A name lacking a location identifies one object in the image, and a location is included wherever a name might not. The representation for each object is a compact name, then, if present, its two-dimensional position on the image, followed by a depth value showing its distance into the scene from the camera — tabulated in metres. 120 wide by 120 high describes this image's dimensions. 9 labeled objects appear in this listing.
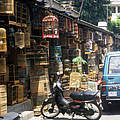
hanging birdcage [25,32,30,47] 10.43
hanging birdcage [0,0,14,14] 8.48
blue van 10.16
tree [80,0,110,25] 38.11
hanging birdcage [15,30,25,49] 9.69
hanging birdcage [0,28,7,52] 8.31
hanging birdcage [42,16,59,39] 11.78
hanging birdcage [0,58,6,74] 8.44
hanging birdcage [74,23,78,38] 16.63
